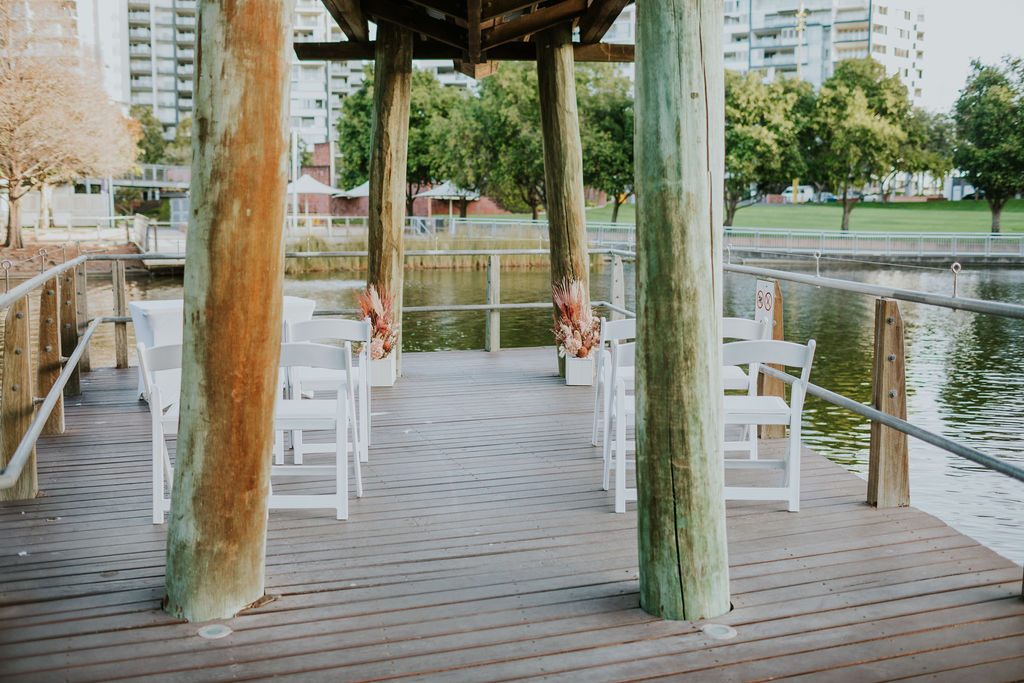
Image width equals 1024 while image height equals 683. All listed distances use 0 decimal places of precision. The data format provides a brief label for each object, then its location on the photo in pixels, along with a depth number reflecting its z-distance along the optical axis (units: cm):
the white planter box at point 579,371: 748
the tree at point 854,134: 4328
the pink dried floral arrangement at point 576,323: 743
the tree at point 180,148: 7500
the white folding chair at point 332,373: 495
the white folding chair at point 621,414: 417
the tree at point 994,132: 4588
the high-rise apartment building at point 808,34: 8769
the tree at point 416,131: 4281
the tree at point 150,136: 7656
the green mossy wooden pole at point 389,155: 742
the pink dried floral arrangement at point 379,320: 735
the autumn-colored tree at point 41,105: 3100
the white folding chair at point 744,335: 489
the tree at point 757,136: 4088
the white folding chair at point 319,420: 407
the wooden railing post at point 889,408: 414
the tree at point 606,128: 3684
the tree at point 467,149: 3675
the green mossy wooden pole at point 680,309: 294
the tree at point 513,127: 3512
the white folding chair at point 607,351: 466
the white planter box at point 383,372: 748
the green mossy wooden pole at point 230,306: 290
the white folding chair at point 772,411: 404
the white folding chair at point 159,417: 392
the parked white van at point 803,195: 7962
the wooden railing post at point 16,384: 469
